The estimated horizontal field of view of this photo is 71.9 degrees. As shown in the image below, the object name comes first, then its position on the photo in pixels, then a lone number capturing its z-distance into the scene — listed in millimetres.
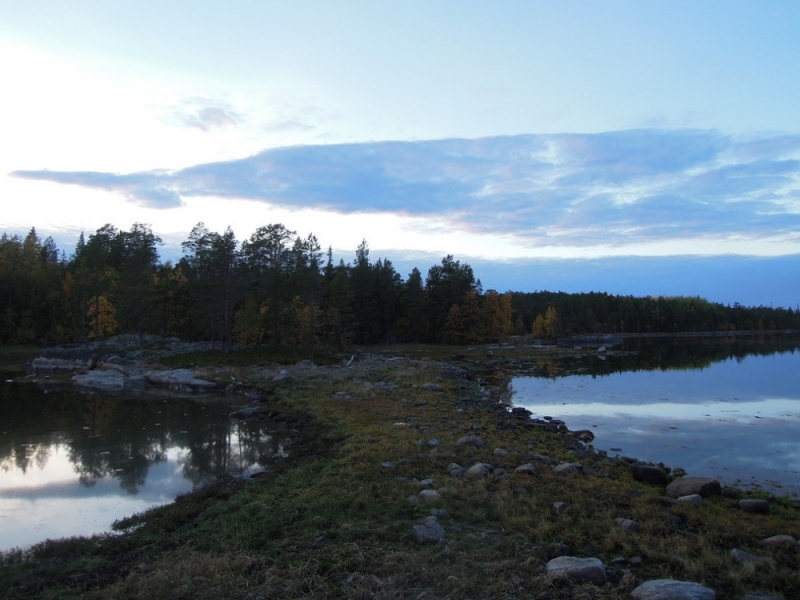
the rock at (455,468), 12828
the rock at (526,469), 12828
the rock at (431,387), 32425
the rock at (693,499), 10906
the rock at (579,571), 7055
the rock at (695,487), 11695
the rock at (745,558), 7480
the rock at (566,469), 13133
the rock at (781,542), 8219
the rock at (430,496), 10557
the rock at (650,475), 13469
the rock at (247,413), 27453
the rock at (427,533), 8633
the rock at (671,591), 6367
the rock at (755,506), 10961
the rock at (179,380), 41250
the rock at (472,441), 16188
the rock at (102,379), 44000
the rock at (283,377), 38406
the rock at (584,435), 20172
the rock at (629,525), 8861
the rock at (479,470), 12545
